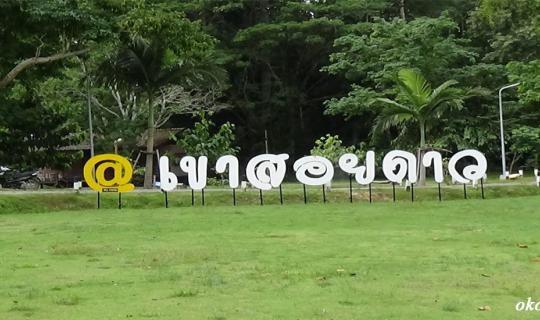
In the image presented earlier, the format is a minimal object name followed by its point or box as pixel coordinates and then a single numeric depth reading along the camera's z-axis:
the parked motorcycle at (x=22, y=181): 32.63
